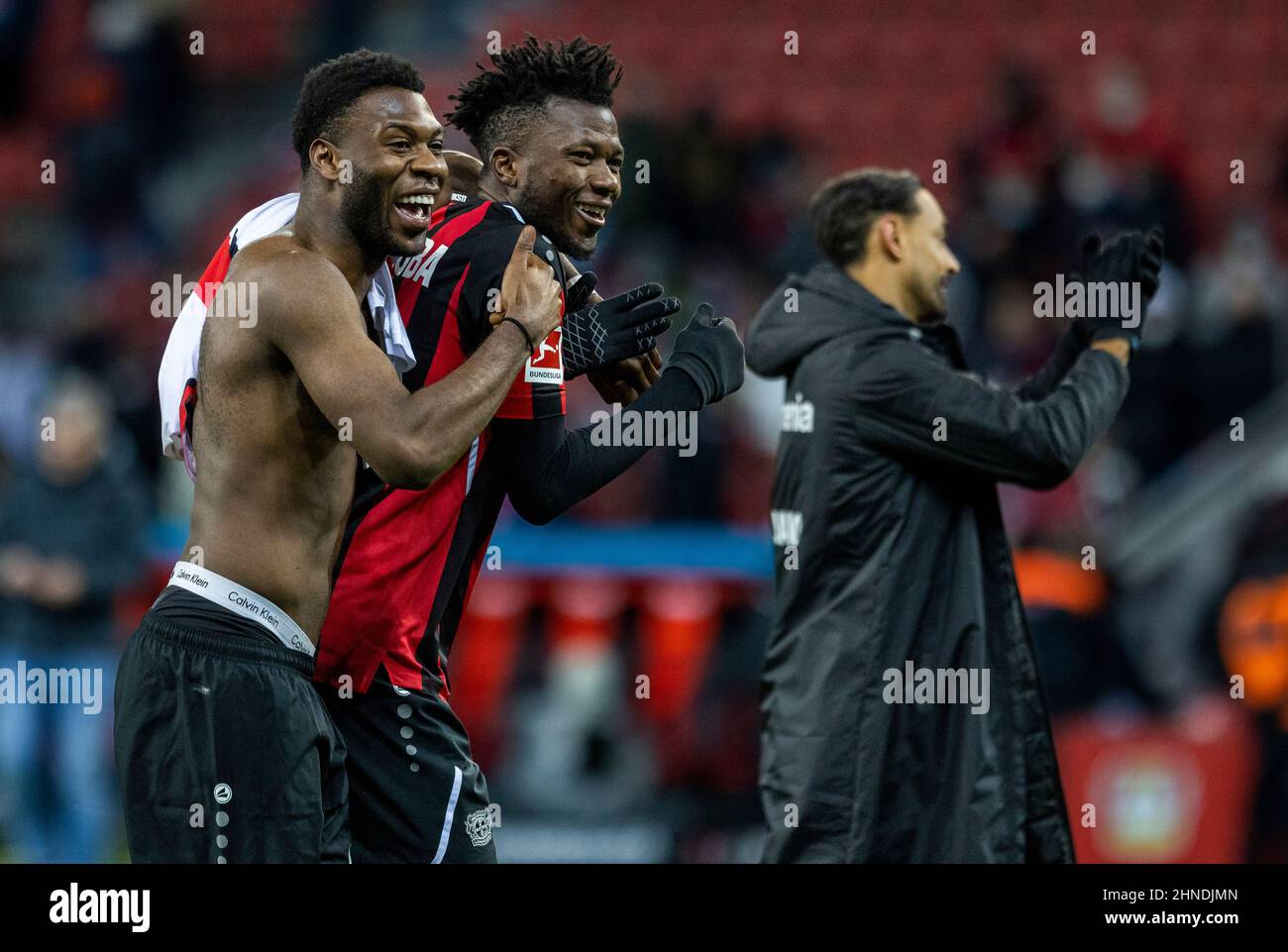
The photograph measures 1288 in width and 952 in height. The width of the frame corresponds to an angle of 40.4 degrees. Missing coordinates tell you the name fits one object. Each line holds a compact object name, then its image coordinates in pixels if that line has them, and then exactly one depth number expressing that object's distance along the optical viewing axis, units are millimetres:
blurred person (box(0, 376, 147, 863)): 7027
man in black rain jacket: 4008
